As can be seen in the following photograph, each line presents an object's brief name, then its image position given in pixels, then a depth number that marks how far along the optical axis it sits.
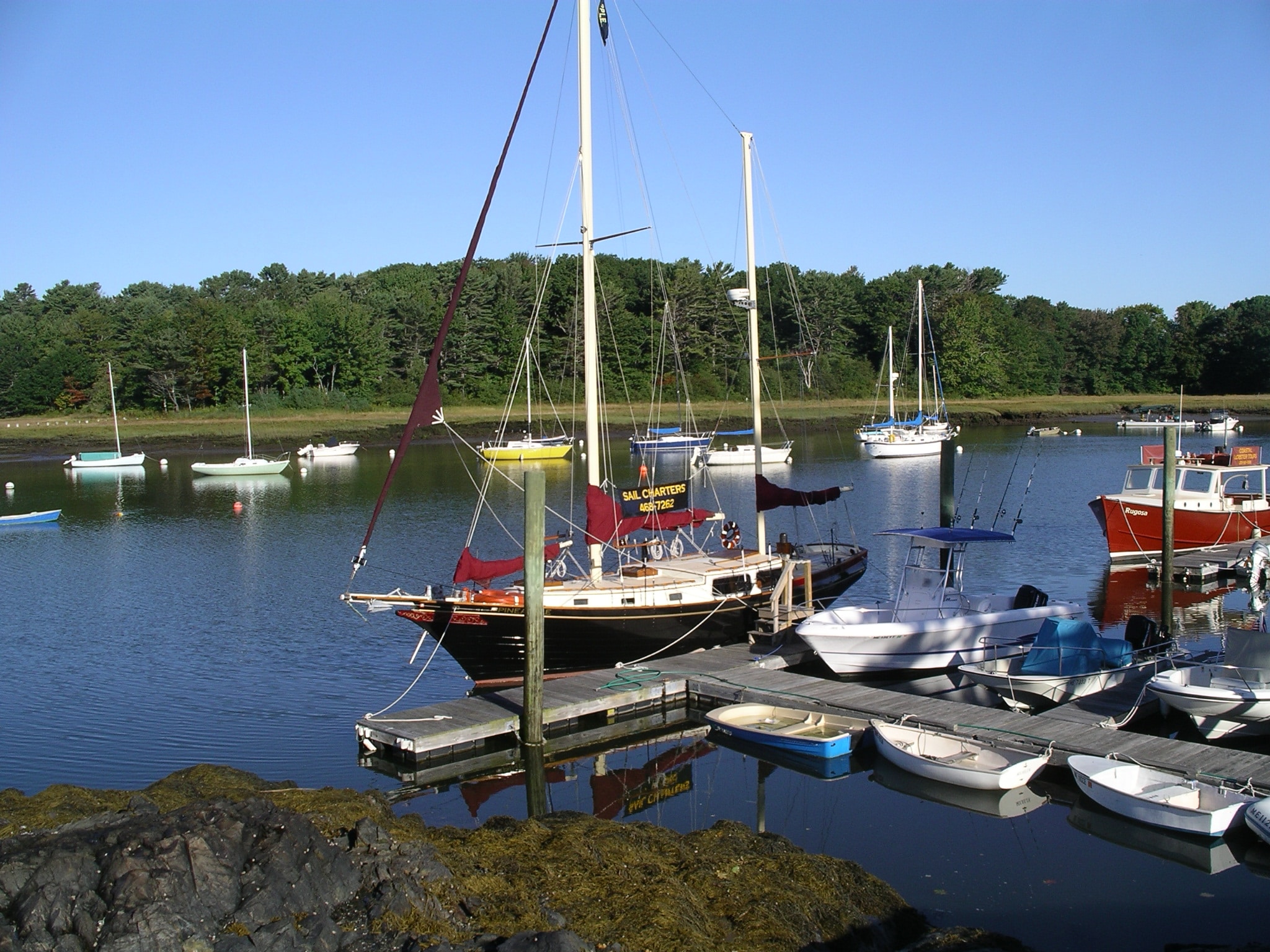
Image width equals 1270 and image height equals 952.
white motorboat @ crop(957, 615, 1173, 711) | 20.03
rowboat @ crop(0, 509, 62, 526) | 50.59
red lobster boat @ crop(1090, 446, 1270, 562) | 35.44
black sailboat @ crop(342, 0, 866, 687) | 21.62
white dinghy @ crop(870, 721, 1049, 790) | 16.22
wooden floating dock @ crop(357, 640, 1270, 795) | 16.77
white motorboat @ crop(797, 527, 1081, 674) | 22.48
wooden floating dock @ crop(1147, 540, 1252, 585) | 32.69
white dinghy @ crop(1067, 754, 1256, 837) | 14.33
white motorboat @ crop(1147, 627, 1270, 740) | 17.55
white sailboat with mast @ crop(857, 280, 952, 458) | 79.38
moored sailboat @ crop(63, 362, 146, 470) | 78.88
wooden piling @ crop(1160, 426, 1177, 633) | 26.34
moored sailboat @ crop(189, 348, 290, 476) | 74.88
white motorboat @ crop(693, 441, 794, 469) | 76.69
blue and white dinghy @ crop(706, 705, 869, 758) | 18.08
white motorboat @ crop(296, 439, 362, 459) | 86.06
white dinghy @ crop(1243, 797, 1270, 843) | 13.80
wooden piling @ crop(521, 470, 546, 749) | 18.19
